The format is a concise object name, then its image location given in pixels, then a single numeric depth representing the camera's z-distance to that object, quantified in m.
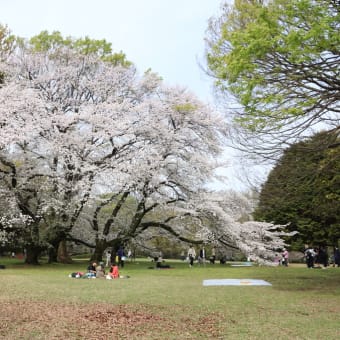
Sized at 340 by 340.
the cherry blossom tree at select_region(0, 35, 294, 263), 23.44
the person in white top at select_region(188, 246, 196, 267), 25.98
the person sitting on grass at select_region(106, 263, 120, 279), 17.05
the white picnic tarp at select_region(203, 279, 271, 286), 14.78
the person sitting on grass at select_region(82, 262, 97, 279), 17.06
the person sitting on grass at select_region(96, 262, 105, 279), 17.30
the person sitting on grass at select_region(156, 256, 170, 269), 24.26
